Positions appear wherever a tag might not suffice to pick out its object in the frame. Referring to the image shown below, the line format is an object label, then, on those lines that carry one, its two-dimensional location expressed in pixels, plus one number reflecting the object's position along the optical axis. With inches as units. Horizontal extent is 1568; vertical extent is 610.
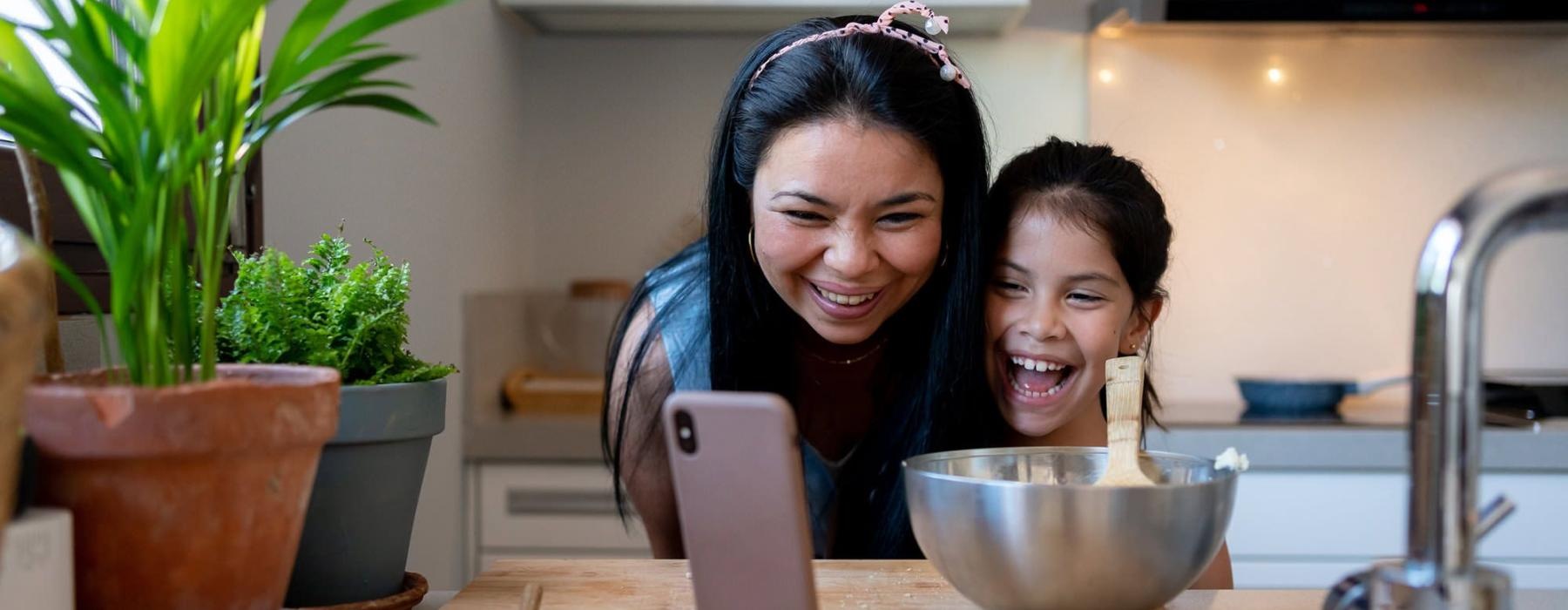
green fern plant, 32.1
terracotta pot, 24.9
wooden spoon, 33.0
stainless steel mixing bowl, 27.1
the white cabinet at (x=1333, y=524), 89.7
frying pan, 97.3
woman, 45.8
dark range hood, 96.9
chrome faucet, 19.6
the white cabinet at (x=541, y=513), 93.1
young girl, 46.9
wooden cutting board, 33.8
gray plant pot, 31.8
